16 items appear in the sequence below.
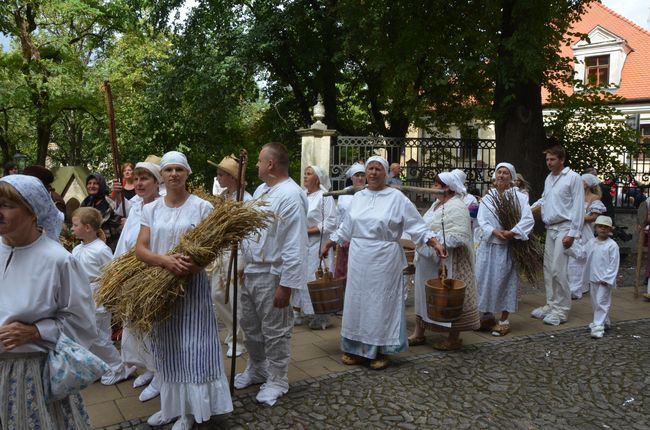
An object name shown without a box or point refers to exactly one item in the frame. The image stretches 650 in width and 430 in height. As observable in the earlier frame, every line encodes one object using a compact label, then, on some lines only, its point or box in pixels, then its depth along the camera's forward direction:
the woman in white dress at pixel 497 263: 6.48
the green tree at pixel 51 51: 18.53
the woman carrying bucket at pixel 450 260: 5.72
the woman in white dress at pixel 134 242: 4.38
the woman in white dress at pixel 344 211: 7.09
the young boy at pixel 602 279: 6.46
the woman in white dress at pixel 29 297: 2.50
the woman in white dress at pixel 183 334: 3.65
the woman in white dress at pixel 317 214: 6.87
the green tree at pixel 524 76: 11.07
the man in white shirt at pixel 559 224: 6.79
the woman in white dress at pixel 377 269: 5.16
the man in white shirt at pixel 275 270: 4.23
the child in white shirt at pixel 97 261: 4.63
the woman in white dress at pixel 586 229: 8.25
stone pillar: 12.69
